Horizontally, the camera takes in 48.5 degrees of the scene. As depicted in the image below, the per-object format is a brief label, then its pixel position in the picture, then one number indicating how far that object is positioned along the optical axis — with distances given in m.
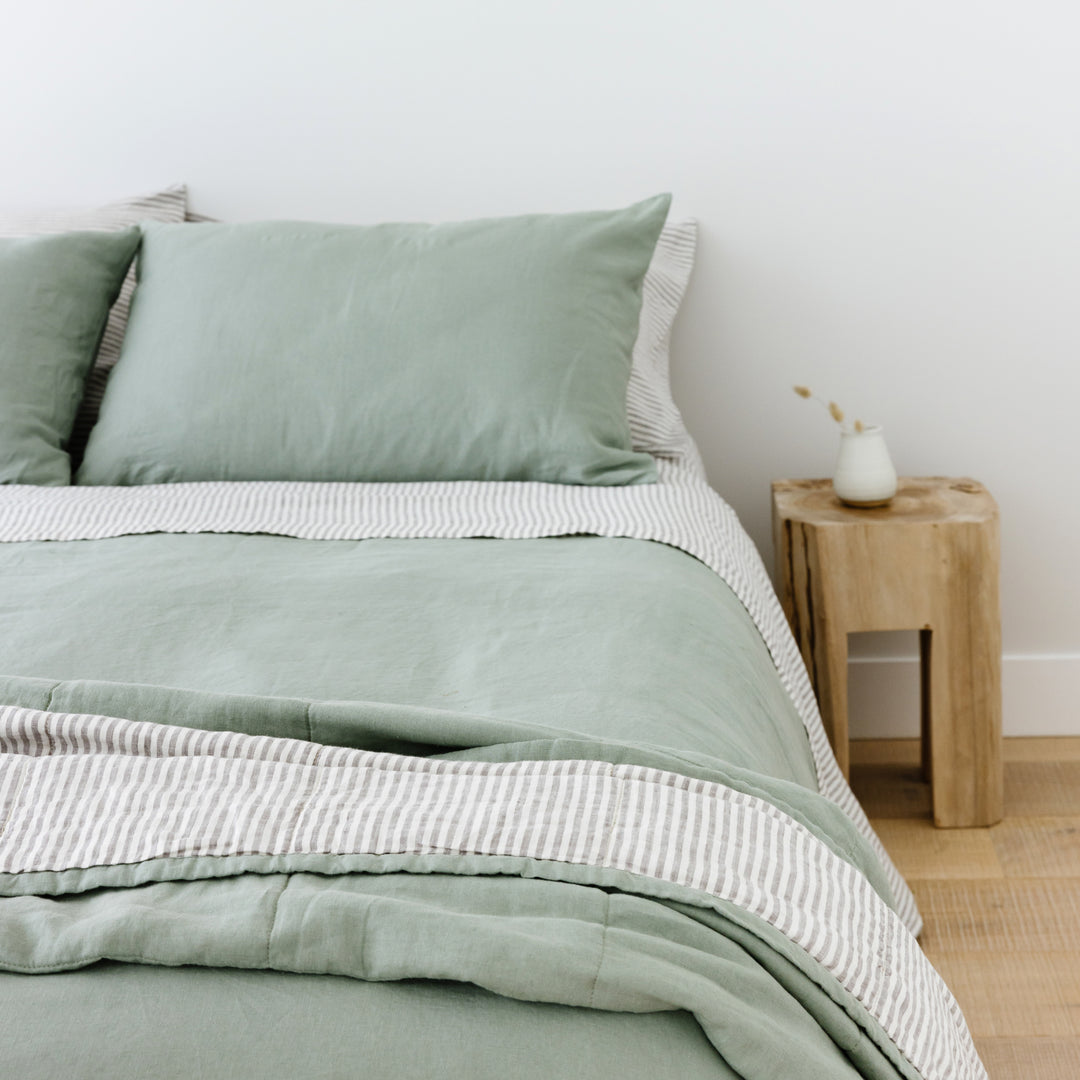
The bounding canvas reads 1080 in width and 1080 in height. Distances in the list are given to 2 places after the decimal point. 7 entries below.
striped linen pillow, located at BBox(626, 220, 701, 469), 1.92
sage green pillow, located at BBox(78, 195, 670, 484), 1.71
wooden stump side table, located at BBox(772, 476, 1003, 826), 1.83
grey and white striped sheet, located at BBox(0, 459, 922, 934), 1.52
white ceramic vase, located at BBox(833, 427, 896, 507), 1.90
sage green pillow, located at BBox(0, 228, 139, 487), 1.76
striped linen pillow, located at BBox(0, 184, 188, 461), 1.95
